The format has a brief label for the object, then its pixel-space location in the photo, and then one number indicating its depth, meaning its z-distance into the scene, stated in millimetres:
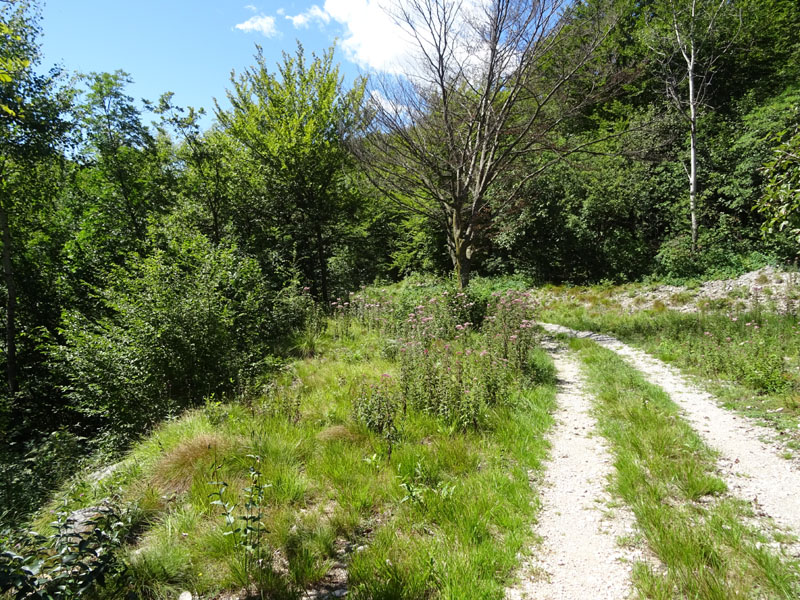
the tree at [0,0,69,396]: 8469
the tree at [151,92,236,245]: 13383
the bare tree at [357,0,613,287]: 8922
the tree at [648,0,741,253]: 15469
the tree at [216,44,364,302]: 12203
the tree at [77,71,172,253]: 12133
